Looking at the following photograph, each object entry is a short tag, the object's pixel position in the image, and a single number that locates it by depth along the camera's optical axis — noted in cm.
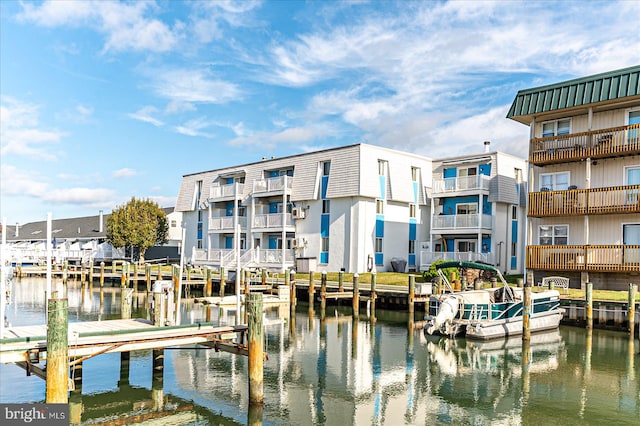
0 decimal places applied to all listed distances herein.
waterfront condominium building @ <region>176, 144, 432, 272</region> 4231
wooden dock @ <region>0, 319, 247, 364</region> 1166
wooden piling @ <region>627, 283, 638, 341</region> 2369
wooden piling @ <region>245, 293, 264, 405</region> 1298
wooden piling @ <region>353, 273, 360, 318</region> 3103
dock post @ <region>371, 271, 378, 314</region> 3136
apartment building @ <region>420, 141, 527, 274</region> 4078
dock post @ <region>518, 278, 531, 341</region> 2291
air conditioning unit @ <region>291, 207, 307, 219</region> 4553
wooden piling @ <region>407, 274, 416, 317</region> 2945
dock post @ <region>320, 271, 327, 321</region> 3250
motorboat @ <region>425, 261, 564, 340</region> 2320
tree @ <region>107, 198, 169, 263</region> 6078
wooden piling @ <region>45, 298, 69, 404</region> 1061
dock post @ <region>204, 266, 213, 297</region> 3906
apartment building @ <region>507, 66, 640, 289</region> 2903
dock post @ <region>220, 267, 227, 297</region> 3836
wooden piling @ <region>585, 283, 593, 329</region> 2494
